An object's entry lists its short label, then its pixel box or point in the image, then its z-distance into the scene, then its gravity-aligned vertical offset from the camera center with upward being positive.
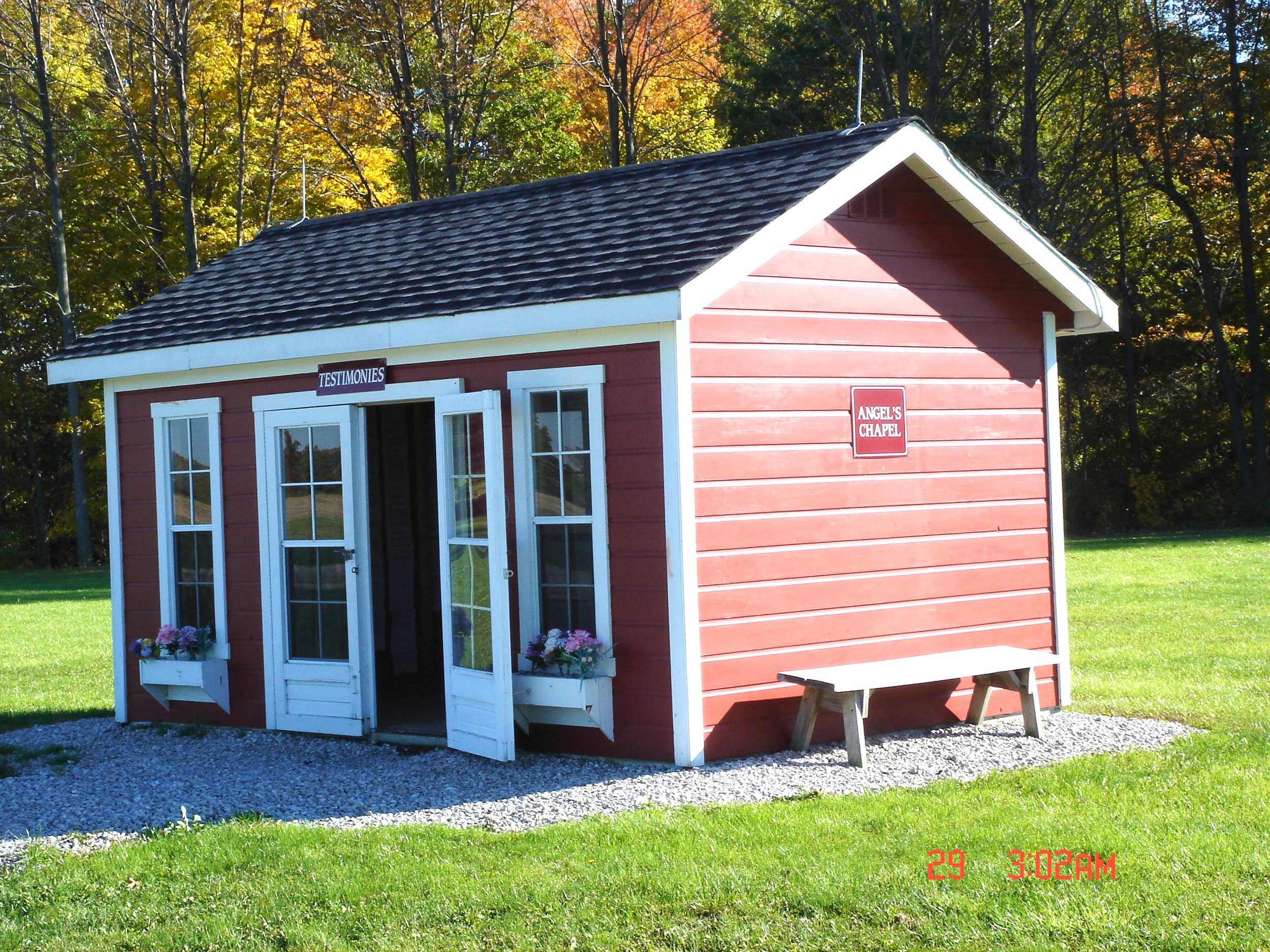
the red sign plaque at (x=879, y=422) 8.48 +0.32
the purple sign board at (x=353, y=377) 8.88 +0.75
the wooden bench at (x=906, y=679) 7.59 -1.19
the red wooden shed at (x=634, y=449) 7.80 +0.21
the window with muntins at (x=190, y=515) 9.85 -0.15
